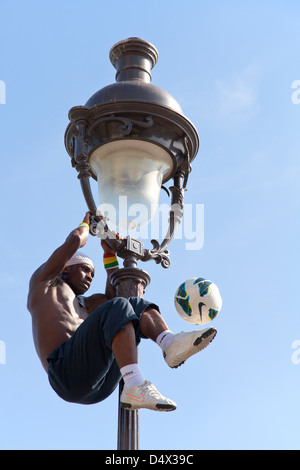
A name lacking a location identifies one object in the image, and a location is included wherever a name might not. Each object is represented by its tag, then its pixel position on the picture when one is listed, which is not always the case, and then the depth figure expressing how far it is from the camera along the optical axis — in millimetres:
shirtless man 6238
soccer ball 6598
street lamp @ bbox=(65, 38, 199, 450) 6859
